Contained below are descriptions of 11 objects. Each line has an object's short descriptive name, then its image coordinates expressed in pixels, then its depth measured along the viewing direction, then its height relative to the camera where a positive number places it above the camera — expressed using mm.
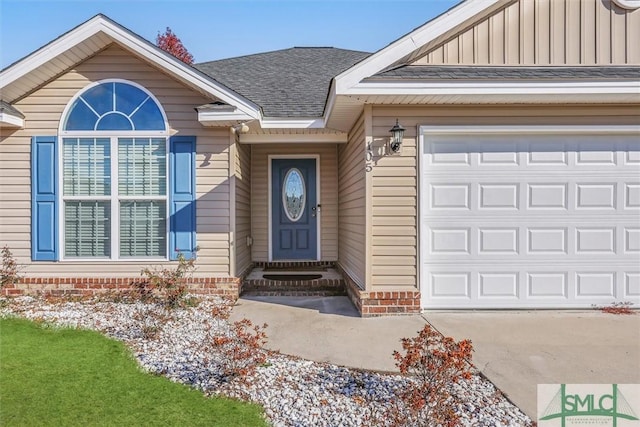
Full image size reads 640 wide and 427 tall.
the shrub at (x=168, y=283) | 5285 -1006
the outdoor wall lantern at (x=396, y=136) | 4820 +972
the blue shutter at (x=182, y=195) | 5848 +284
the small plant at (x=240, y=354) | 3123 -1218
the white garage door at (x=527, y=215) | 5098 -23
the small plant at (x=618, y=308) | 5055 -1257
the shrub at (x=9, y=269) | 5754 -831
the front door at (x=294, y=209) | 8094 +95
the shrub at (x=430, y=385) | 2352 -1150
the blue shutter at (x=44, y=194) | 5836 +301
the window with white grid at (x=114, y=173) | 5840 +618
